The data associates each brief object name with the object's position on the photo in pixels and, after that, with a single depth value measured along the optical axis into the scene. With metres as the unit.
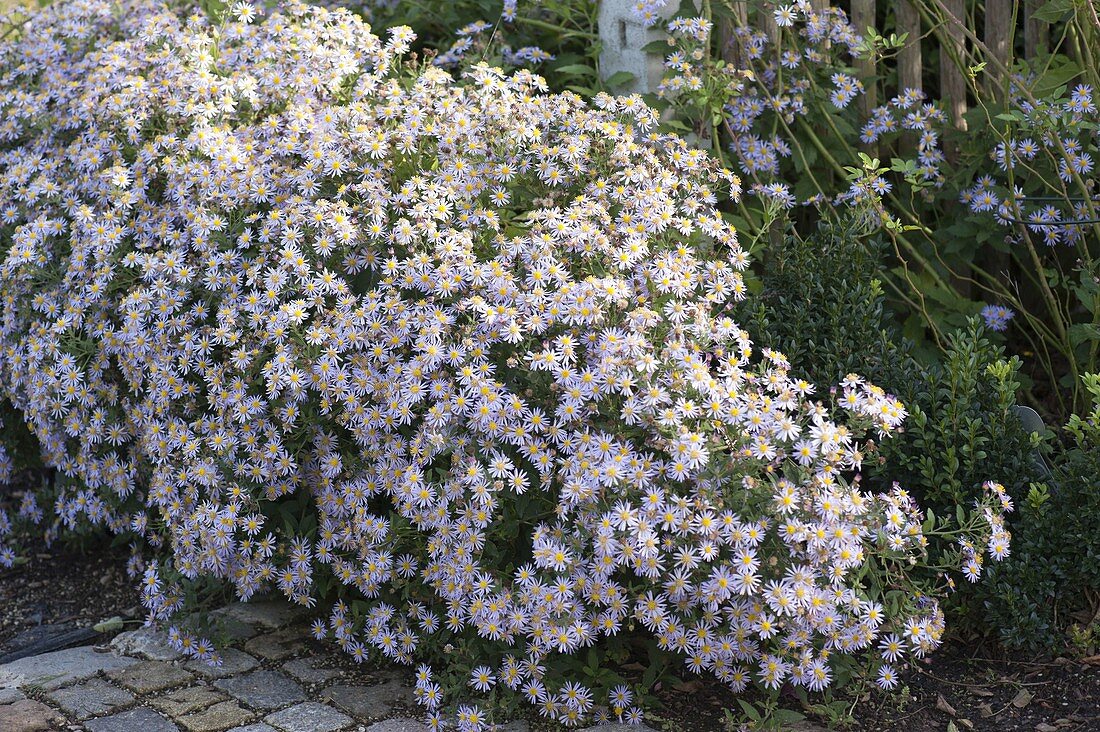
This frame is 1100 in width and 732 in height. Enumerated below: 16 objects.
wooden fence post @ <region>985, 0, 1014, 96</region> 3.62
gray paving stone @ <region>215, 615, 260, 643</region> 3.14
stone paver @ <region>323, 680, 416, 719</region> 2.75
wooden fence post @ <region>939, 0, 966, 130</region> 3.66
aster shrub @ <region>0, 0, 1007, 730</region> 2.47
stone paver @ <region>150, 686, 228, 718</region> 2.79
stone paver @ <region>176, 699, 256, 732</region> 2.71
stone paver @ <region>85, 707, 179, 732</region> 2.71
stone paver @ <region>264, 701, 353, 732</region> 2.69
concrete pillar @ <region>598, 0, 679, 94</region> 3.88
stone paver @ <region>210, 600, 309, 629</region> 3.23
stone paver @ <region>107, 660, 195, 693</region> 2.92
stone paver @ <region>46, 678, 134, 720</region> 2.81
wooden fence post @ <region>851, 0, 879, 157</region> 3.82
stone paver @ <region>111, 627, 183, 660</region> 3.10
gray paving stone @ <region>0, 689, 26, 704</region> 2.86
